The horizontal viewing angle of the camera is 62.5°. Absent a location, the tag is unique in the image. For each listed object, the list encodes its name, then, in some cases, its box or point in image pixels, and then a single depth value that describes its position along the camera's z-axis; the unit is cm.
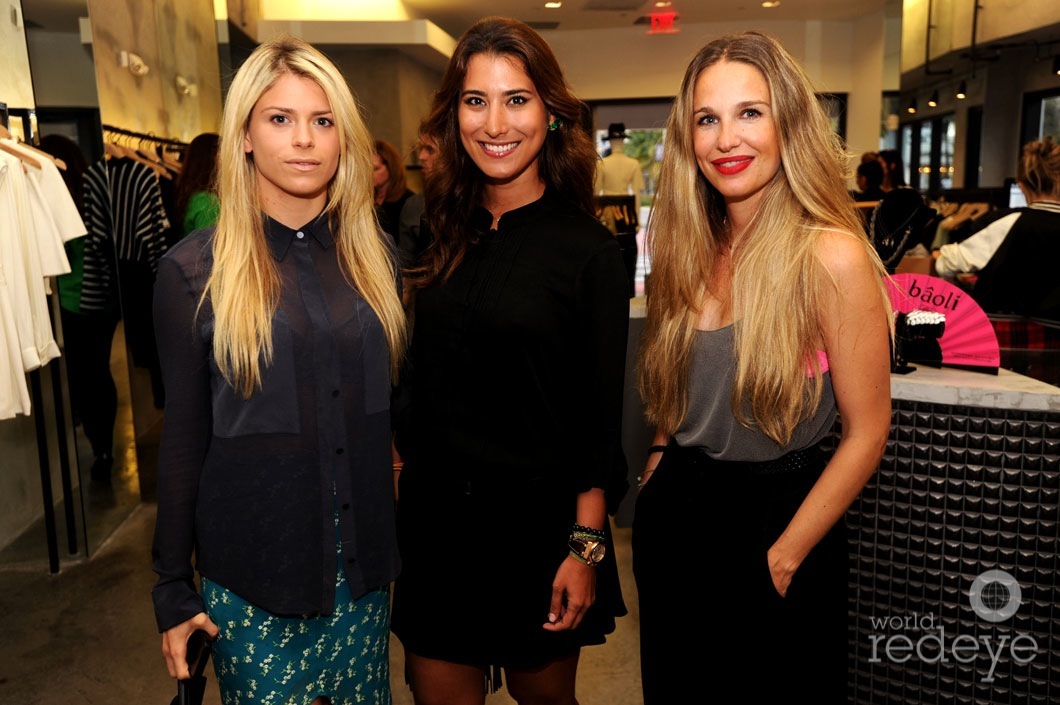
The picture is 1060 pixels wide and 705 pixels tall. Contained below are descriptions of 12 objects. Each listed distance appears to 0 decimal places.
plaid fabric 371
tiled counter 222
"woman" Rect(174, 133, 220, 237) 443
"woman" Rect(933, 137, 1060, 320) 388
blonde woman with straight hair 147
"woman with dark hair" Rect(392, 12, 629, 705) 166
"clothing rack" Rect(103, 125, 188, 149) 435
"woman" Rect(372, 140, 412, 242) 551
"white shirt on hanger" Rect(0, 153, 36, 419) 295
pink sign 234
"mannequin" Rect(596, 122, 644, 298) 971
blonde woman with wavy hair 150
